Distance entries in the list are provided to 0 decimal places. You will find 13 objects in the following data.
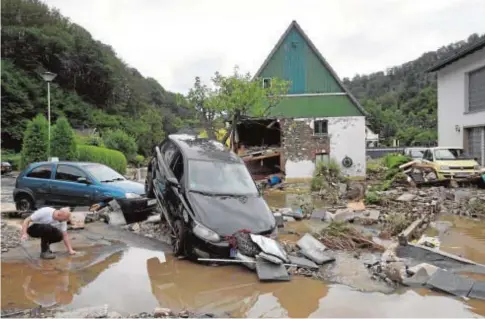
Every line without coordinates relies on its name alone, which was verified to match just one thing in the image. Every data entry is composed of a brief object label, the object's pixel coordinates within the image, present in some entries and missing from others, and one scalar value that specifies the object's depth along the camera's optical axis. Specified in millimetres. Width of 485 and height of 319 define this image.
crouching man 7248
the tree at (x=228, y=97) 18234
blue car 10938
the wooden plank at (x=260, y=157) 25688
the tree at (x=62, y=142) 24141
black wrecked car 7168
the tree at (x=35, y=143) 24023
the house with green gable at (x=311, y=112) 27172
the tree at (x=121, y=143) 39000
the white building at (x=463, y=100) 21958
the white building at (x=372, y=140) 66650
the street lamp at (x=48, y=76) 19531
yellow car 18469
